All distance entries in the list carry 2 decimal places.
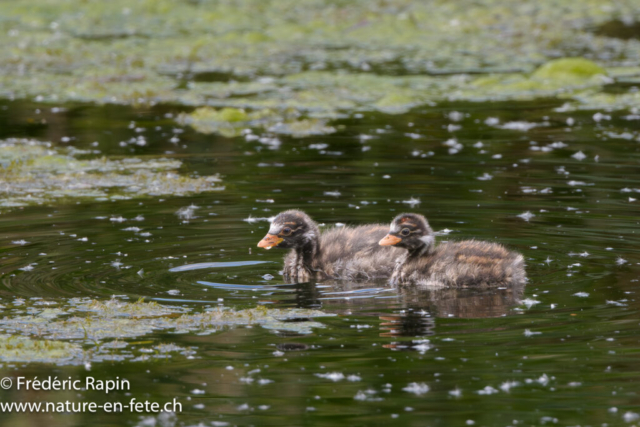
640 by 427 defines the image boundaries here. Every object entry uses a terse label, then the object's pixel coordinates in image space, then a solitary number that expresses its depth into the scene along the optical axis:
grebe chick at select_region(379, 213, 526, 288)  10.43
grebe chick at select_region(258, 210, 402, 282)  11.38
